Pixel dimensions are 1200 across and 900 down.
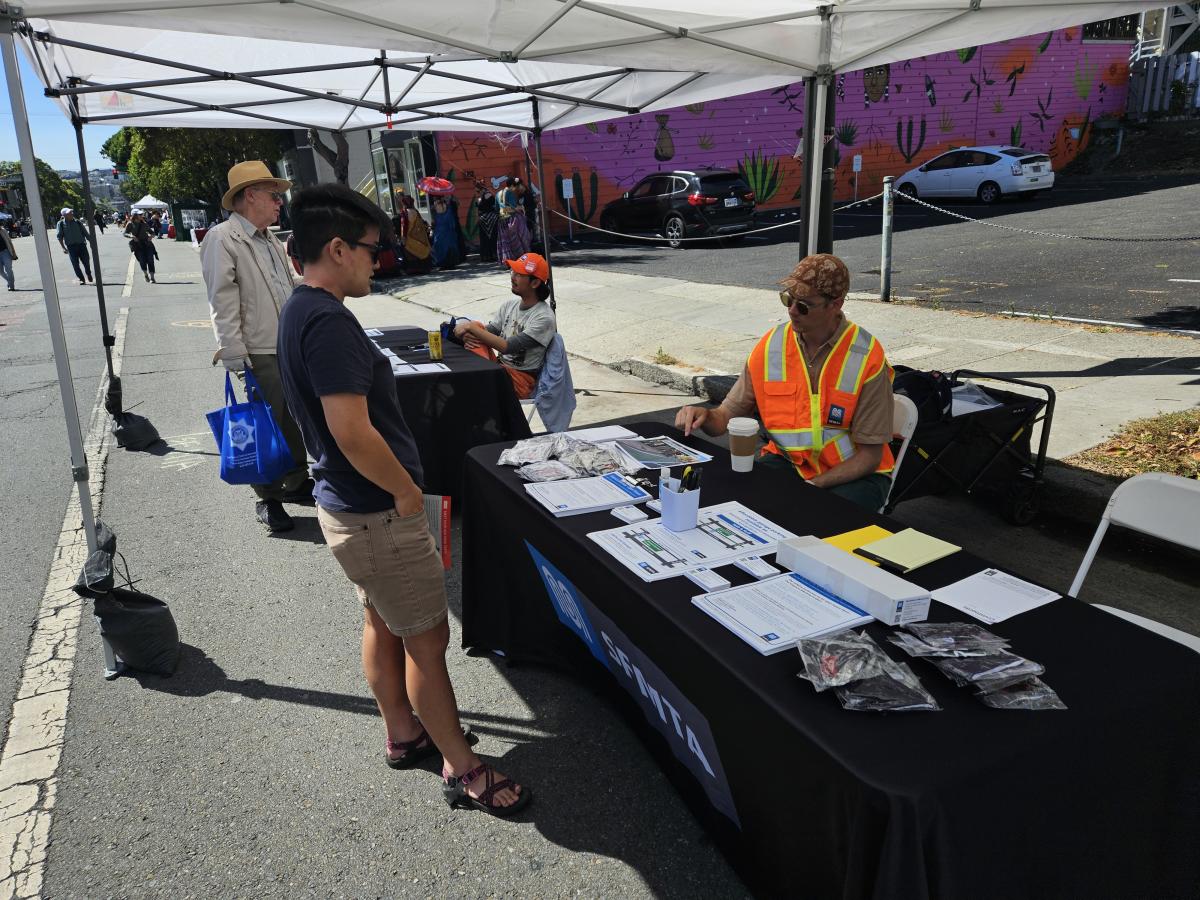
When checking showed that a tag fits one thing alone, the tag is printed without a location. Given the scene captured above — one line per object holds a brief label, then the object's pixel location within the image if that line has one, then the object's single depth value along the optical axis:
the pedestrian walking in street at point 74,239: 18.86
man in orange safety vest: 3.10
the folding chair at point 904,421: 3.65
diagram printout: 2.16
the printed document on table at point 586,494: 2.56
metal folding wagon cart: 4.00
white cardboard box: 1.81
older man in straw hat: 4.65
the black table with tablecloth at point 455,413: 4.75
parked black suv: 17.06
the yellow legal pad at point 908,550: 2.07
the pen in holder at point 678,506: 2.32
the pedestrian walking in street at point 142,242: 20.85
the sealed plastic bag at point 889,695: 1.53
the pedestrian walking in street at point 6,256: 19.78
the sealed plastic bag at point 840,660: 1.59
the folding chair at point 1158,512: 2.50
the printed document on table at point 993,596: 1.86
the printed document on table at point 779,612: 1.78
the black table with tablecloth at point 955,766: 1.38
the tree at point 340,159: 15.76
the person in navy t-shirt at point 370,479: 2.07
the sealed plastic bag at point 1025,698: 1.52
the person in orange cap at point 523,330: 5.30
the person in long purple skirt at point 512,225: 14.58
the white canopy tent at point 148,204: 46.30
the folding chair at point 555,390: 5.53
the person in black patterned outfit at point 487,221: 17.67
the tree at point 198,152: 28.03
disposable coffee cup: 2.77
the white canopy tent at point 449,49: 3.93
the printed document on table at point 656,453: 2.96
